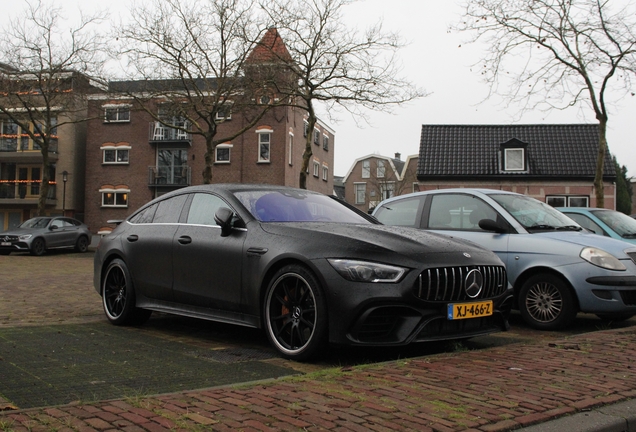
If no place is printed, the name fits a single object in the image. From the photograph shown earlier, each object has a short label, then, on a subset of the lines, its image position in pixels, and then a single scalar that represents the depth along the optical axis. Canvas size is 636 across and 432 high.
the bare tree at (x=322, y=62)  25.39
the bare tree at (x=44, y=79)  30.64
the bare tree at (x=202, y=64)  26.75
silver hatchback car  7.09
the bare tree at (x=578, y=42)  18.84
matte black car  4.86
